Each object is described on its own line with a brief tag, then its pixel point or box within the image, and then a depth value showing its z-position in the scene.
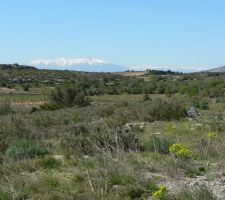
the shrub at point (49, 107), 39.59
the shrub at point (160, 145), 10.34
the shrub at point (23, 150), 10.20
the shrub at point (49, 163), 9.10
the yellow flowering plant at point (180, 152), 7.27
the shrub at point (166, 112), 20.35
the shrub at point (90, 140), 10.51
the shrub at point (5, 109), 33.75
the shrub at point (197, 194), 5.72
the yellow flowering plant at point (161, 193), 5.82
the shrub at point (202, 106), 28.06
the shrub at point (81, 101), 43.66
